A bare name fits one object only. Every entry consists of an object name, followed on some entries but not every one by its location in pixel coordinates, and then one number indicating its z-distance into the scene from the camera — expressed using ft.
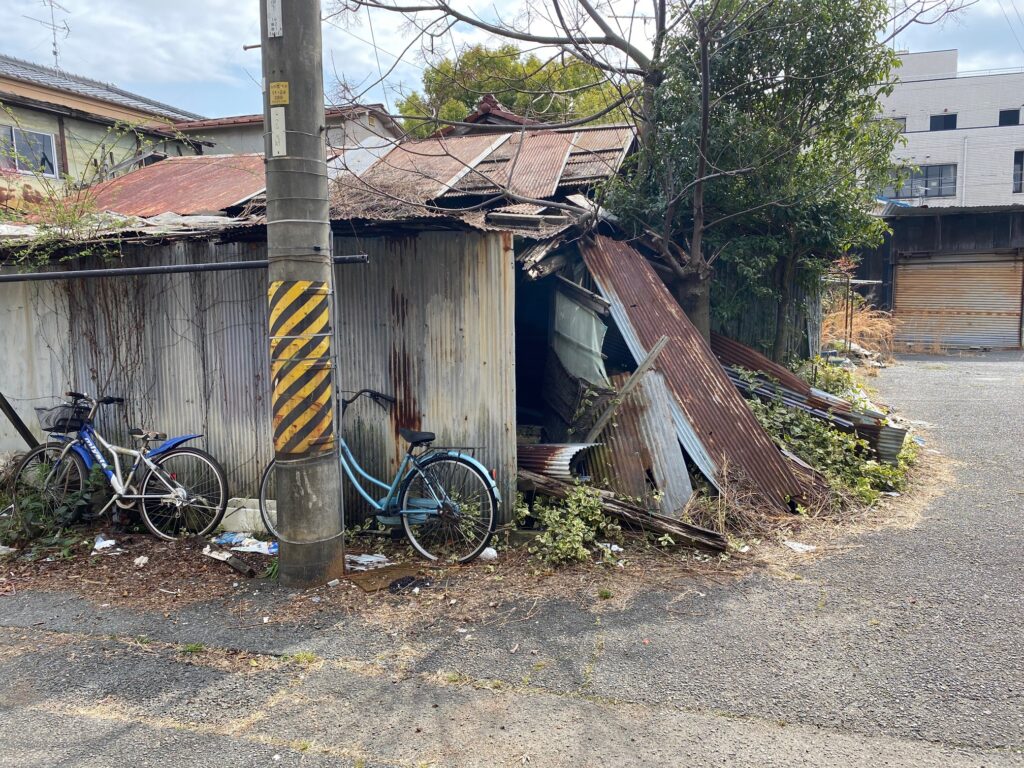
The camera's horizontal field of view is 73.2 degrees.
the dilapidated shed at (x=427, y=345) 18.72
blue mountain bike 19.80
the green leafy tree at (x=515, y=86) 26.27
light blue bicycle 17.67
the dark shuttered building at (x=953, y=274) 71.56
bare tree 24.66
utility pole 15.56
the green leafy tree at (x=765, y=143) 25.57
